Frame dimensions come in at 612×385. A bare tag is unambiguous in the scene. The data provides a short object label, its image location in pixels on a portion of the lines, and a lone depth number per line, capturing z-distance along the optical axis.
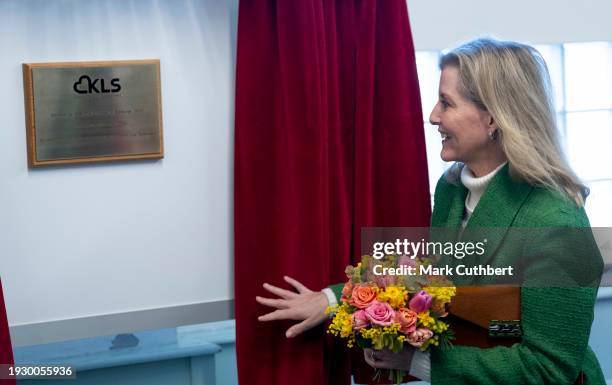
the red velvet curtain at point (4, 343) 2.48
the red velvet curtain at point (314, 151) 2.75
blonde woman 2.30
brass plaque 2.62
